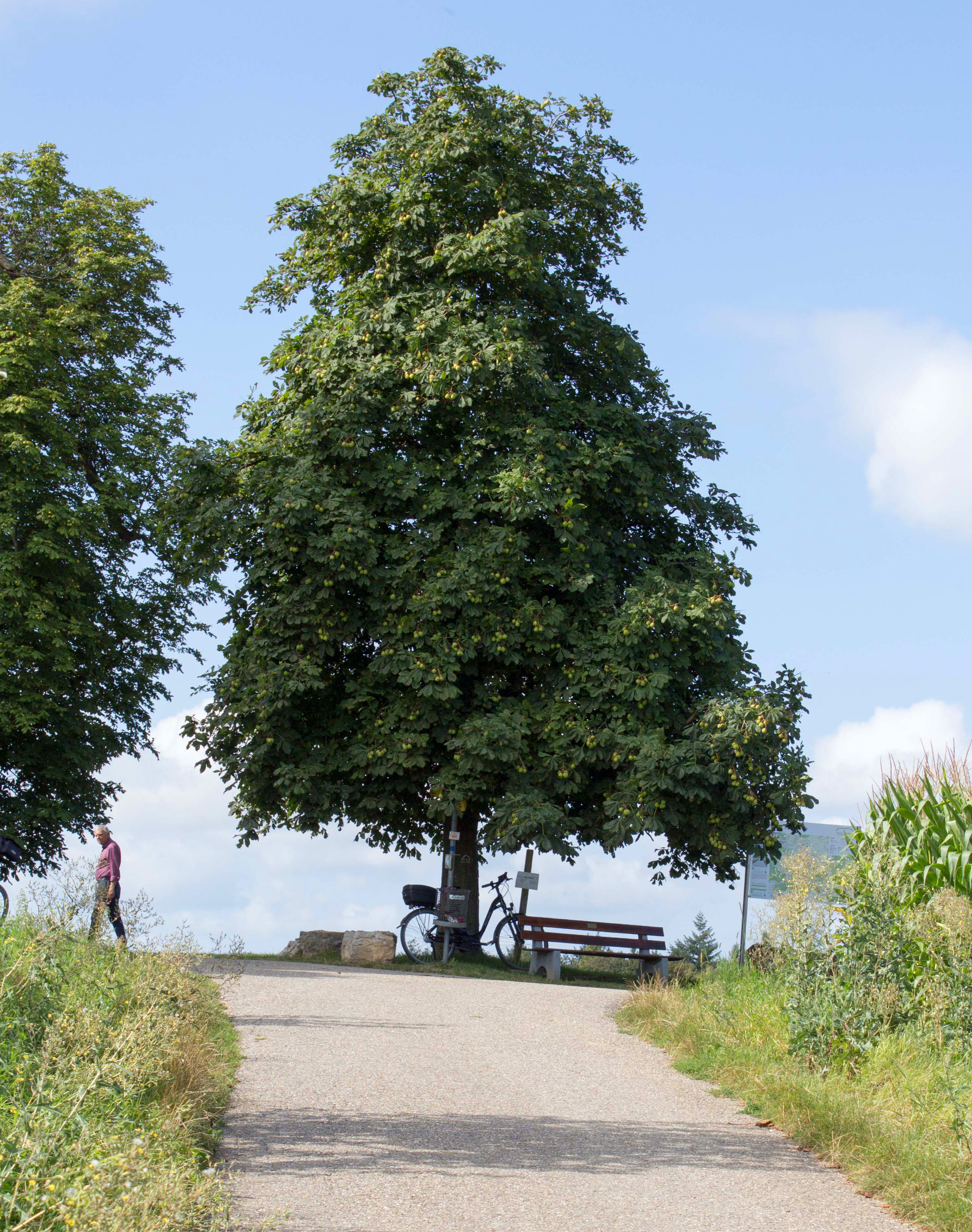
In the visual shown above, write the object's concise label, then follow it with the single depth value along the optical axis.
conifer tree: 32.47
